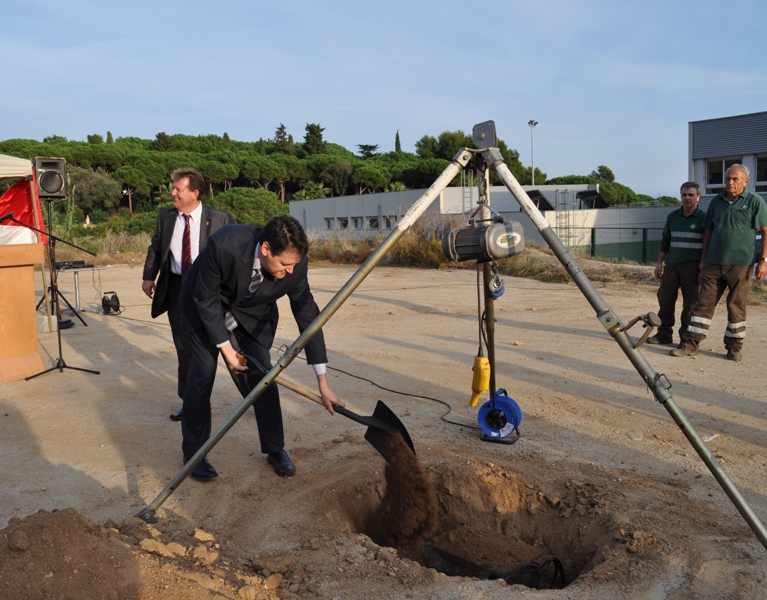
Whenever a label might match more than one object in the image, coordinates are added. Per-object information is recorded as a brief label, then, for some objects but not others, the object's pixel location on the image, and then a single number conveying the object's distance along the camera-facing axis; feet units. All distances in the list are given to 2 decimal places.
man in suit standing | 17.78
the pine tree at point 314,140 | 265.13
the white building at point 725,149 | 88.28
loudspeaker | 31.48
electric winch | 13.30
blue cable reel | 16.51
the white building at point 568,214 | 94.02
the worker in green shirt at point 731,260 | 24.32
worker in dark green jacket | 26.66
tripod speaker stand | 23.77
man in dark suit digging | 12.70
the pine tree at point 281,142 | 270.26
